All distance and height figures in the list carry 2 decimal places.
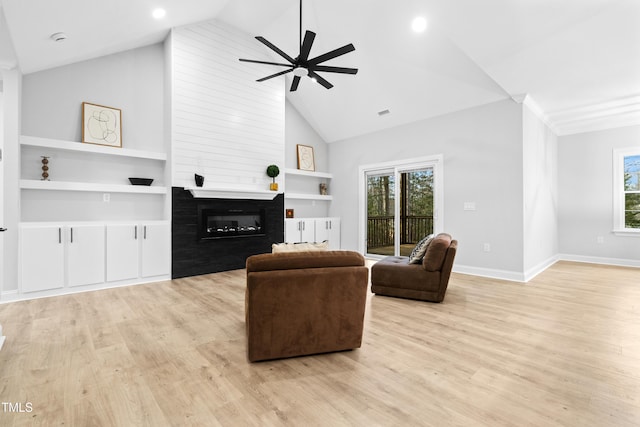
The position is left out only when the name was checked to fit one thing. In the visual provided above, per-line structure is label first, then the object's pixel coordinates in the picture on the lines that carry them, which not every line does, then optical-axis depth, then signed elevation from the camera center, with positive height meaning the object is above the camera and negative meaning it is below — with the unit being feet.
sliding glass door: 20.24 +0.43
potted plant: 20.20 +2.60
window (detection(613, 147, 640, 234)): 19.89 +1.33
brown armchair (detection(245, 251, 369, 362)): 7.31 -2.14
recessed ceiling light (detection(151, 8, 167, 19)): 13.83 +8.98
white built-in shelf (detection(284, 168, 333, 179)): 22.94 +3.06
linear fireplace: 17.80 -0.57
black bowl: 16.01 +1.70
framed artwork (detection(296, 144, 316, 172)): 24.30 +4.28
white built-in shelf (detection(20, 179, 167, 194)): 13.41 +1.28
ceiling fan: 11.21 +5.71
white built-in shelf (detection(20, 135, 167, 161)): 13.43 +3.11
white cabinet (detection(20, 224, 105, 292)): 12.73 -1.76
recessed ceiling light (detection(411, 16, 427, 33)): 14.33 +8.73
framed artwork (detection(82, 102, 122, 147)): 15.11 +4.41
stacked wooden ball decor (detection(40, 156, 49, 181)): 13.98 +2.02
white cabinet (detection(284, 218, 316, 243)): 21.79 -1.16
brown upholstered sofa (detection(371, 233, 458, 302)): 12.11 -2.49
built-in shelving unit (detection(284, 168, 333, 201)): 23.09 +2.81
